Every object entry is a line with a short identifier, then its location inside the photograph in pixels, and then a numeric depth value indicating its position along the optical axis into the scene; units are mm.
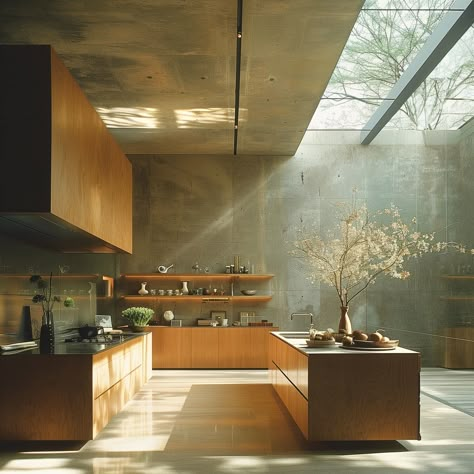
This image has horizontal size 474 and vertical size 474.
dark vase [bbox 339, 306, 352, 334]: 6426
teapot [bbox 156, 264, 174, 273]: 11375
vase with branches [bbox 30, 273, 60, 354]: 5742
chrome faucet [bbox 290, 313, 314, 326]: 10533
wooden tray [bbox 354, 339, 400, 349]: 5375
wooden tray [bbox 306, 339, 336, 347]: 5836
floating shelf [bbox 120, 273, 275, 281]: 11273
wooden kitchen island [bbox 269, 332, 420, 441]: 5102
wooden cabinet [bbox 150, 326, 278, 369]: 10992
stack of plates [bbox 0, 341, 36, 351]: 5598
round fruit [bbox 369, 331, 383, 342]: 5402
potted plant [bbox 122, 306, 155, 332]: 9828
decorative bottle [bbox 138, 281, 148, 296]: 11344
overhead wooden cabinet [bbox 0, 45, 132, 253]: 4840
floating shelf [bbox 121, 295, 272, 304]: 11281
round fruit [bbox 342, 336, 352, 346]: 5621
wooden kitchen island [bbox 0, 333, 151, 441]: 5238
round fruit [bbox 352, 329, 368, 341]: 5508
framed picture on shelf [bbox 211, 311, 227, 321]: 11461
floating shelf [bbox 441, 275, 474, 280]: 6891
